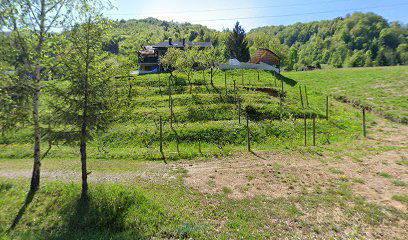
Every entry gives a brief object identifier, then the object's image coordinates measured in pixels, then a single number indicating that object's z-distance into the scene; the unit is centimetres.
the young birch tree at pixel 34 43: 1100
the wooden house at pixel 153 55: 6834
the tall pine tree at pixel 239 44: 7181
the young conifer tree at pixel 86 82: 1034
